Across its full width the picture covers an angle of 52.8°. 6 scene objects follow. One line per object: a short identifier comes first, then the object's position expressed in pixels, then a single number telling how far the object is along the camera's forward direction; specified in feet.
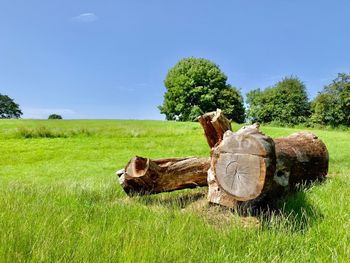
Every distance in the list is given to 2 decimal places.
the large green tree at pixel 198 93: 198.18
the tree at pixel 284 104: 208.84
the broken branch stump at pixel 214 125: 22.47
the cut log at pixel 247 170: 15.53
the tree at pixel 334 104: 173.58
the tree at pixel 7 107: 339.36
